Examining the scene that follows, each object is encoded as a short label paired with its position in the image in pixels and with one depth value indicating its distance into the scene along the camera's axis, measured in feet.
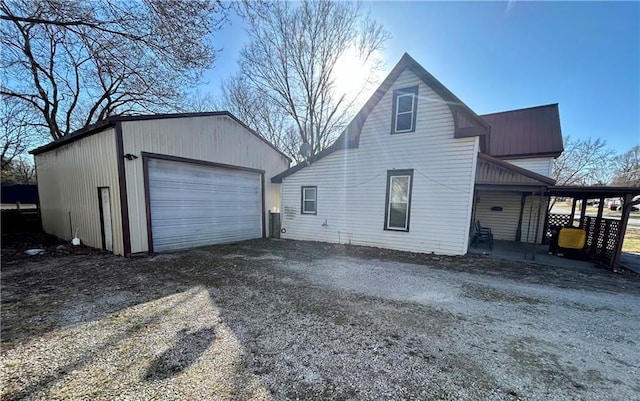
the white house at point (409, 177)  23.65
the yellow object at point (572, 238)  24.88
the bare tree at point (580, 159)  77.46
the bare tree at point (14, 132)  46.75
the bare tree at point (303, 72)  47.06
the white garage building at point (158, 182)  22.52
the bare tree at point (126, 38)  19.08
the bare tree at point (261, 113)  59.31
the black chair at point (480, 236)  29.68
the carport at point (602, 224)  20.58
